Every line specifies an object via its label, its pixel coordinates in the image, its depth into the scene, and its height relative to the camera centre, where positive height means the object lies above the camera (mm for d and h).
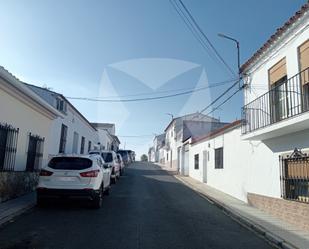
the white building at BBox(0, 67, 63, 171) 7478 +1039
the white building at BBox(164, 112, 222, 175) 23013 +3117
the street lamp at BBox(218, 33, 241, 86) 10217 +5002
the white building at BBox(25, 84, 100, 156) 13315 +1897
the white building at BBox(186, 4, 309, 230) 6763 +973
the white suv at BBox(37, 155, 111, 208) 7076 -733
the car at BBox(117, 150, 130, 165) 27325 +457
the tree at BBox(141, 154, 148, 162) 72496 +378
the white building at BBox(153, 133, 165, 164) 46184 +2237
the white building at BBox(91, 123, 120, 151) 29939 +2632
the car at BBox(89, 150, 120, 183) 13644 -251
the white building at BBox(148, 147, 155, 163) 65021 +1208
